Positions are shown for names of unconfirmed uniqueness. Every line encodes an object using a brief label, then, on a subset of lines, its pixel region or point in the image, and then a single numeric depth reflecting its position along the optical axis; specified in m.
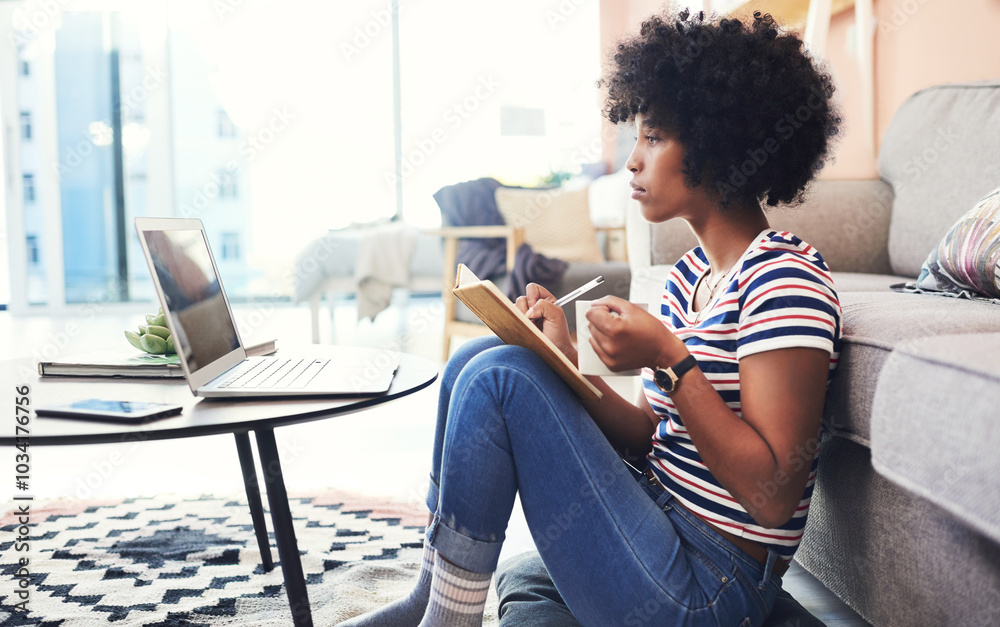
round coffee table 0.70
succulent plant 1.08
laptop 0.86
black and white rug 1.10
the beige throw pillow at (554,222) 3.53
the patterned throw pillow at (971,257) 1.11
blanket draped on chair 3.14
